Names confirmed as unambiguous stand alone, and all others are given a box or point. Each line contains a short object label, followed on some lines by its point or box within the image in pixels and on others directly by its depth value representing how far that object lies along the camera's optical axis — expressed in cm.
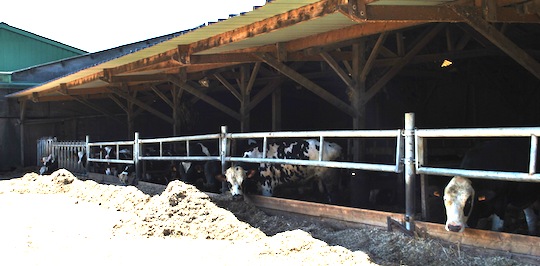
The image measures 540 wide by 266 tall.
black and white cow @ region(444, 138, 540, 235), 594
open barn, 648
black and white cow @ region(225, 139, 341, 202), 1027
